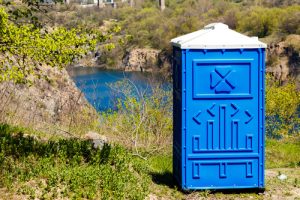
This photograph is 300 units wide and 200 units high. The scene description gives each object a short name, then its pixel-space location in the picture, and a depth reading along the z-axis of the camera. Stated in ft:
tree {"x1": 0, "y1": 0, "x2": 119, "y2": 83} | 18.75
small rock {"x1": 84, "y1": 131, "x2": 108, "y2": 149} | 25.61
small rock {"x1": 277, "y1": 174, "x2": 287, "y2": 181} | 24.21
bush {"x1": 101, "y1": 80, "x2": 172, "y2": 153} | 33.78
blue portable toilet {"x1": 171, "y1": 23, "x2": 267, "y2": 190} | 20.65
